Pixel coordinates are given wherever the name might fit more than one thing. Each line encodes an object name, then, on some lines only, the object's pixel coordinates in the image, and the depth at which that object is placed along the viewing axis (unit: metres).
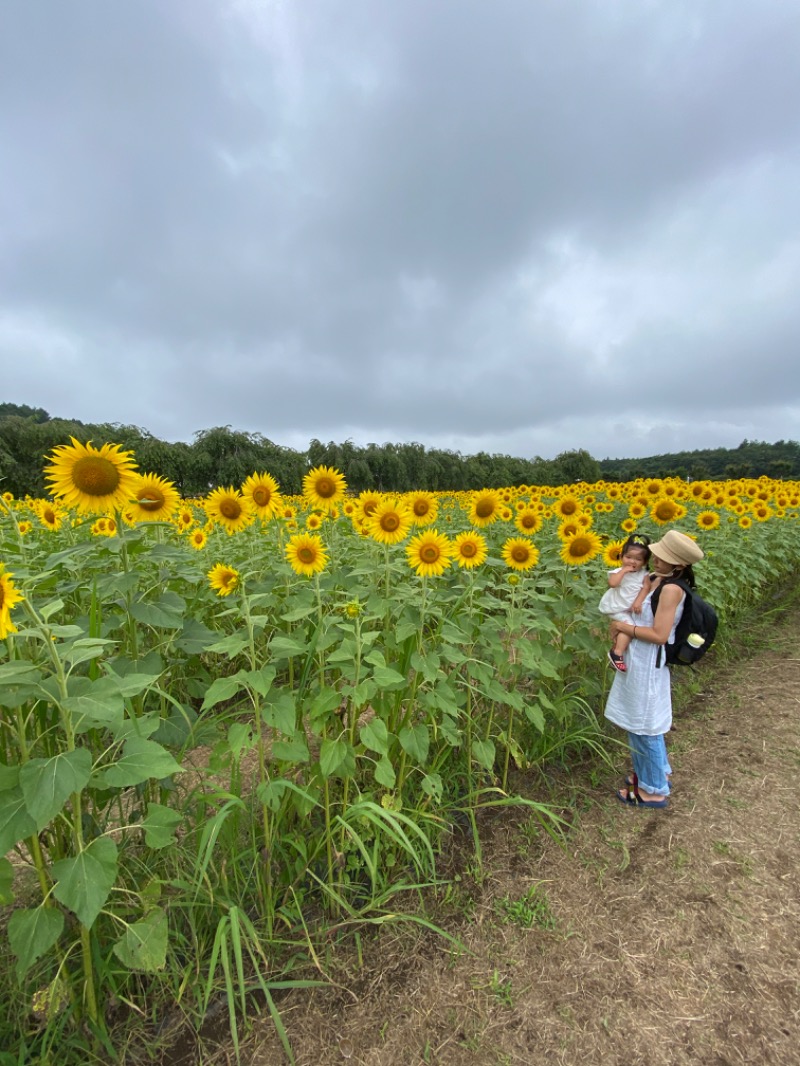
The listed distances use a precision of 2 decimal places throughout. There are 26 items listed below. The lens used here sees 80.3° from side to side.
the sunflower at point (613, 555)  3.62
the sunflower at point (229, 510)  2.95
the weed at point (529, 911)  2.11
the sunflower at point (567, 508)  4.03
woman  2.77
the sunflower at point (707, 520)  6.16
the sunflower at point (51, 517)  3.79
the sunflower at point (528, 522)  3.75
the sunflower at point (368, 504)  2.98
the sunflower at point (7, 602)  1.13
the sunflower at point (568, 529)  3.63
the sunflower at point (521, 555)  3.26
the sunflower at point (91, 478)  2.02
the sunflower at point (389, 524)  2.73
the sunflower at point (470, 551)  2.82
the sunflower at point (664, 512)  4.99
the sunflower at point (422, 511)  3.20
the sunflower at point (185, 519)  4.77
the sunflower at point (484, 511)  3.69
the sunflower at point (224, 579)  2.26
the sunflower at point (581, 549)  3.19
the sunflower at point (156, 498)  2.33
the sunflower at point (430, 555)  2.55
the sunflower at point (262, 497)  2.97
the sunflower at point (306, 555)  2.53
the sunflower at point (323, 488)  3.19
